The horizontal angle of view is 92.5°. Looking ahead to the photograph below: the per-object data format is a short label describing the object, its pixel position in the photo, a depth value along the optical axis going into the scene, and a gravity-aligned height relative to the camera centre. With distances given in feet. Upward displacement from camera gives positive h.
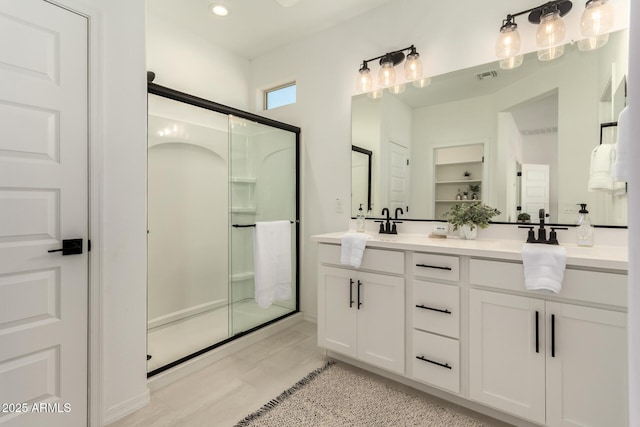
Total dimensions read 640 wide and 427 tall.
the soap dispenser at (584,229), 5.65 -0.33
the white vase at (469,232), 6.77 -0.47
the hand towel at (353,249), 6.55 -0.83
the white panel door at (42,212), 4.43 -0.03
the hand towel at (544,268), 4.54 -0.86
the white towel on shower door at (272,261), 8.30 -1.43
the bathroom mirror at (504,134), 5.77 +1.75
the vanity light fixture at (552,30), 5.69 +3.58
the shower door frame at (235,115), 6.35 +2.41
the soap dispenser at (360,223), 8.58 -0.35
